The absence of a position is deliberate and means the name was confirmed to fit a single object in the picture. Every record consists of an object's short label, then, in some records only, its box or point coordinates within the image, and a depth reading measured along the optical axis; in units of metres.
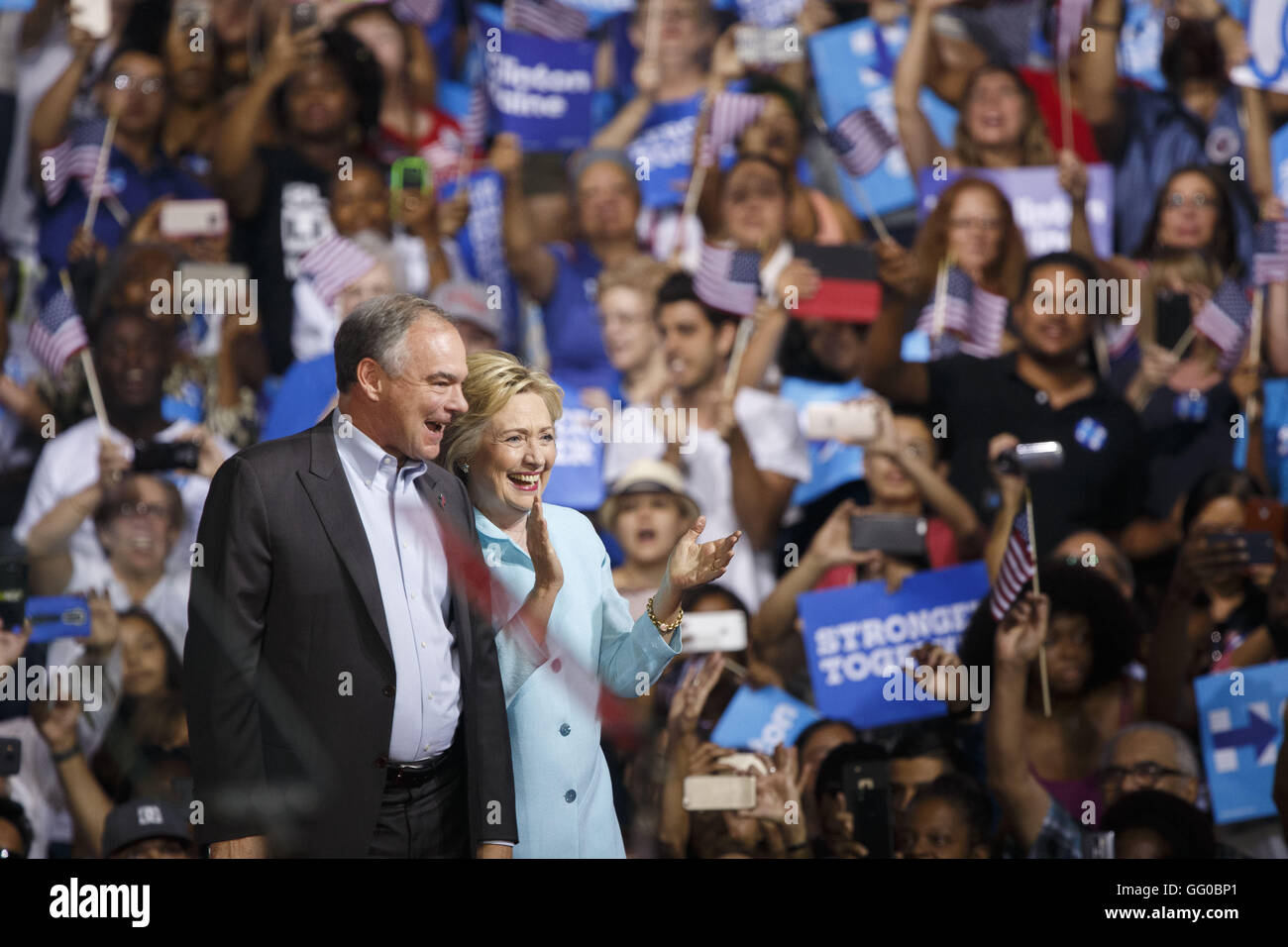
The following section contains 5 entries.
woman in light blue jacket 2.72
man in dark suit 2.58
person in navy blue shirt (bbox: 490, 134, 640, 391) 4.94
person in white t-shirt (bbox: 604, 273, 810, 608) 4.81
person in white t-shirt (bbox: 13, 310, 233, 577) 4.73
